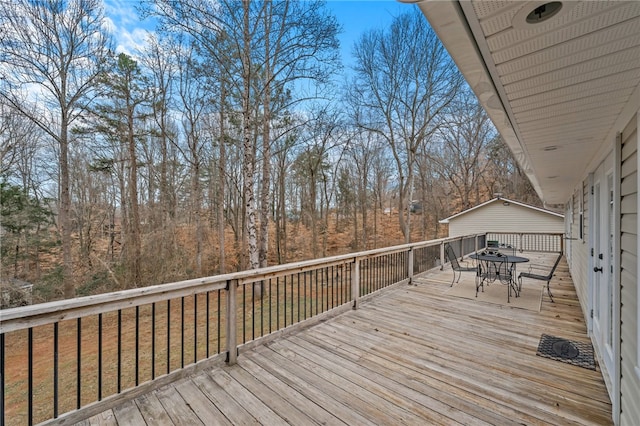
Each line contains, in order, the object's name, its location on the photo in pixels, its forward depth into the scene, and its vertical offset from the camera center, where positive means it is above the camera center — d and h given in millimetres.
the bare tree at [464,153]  16172 +3889
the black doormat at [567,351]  2828 -1522
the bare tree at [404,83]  11234 +5642
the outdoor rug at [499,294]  4738 -1562
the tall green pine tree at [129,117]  8625 +3240
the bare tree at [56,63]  6422 +3818
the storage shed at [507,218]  12156 -222
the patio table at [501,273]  5132 -1154
